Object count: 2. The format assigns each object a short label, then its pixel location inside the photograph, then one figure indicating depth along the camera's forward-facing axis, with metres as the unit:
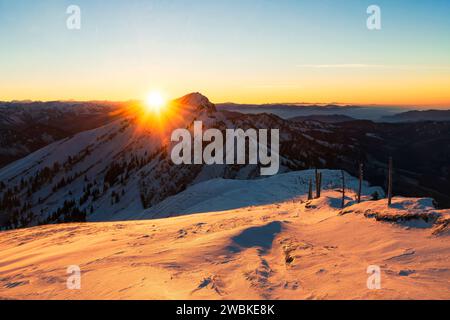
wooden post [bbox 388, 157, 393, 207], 18.84
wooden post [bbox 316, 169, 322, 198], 34.97
